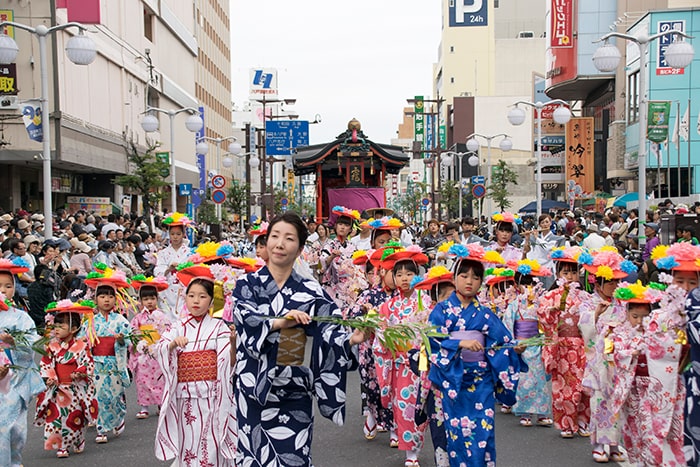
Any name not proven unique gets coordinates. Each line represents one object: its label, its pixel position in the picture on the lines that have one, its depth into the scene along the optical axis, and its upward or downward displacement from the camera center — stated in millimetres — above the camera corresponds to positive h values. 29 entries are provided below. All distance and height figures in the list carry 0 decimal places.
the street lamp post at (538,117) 25312 +2783
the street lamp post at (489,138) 37281 +2937
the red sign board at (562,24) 46906 +9970
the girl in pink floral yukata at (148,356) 8648 -1385
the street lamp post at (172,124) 26828 +2858
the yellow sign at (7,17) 25531 +5774
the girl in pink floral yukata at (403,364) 7035 -1267
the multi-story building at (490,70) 81312 +14722
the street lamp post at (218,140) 38000 +2911
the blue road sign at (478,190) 34188 +803
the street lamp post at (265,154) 45119 +2989
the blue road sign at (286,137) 44969 +3891
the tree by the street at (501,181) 46375 +1686
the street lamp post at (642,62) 15938 +2744
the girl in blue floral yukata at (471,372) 5941 -1101
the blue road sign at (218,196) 29891 +594
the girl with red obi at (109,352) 8016 -1265
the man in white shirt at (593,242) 12884 -480
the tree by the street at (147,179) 29875 +1226
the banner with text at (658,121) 23875 +2495
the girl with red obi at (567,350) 7941 -1271
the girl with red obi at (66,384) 7602 -1476
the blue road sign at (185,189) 34334 +971
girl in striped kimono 5953 -1242
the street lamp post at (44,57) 14914 +2739
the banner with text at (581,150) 44844 +3038
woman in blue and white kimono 4711 -797
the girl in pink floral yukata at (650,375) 6270 -1225
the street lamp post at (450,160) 45738 +2637
